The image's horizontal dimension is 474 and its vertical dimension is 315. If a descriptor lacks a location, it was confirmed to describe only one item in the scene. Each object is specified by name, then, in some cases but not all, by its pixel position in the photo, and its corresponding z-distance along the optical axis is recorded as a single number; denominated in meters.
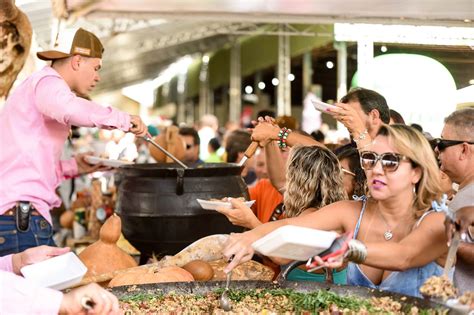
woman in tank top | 2.98
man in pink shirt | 4.36
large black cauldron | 4.85
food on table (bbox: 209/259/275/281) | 4.10
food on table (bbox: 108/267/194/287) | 3.93
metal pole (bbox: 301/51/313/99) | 19.27
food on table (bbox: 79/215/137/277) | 4.55
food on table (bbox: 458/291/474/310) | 2.70
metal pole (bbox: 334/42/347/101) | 8.86
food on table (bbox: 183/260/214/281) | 4.11
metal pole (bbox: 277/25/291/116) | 16.80
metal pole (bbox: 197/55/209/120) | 33.91
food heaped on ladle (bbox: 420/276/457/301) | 2.71
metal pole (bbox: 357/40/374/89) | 7.17
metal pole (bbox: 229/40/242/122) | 26.17
